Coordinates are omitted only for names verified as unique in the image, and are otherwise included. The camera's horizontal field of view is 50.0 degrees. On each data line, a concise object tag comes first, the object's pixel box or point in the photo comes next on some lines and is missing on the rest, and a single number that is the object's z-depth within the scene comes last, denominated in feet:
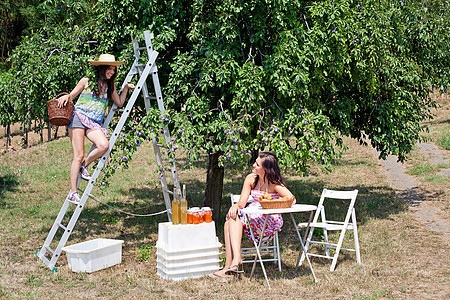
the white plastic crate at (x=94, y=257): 19.03
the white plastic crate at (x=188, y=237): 18.24
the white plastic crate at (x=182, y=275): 18.19
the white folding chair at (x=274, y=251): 19.34
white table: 16.93
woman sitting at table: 18.19
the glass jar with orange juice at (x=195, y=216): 18.75
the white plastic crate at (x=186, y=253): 18.12
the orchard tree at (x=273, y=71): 20.22
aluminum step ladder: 19.36
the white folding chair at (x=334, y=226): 19.47
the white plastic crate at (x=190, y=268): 18.15
